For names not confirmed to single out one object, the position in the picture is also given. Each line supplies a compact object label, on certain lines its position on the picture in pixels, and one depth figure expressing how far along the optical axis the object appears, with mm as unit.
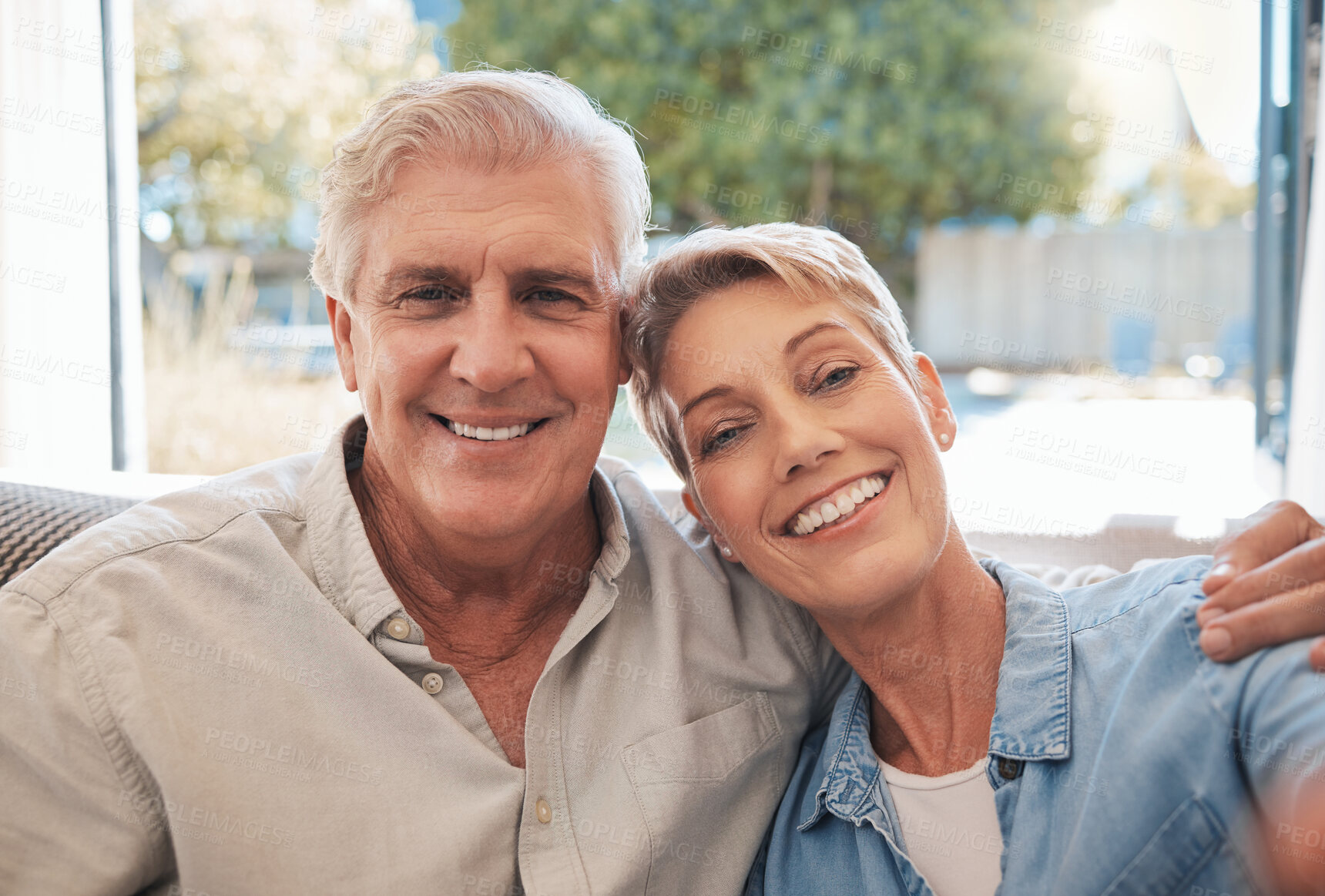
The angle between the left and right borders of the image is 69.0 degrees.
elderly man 1120
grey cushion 1428
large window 4879
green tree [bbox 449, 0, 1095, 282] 6043
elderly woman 1088
